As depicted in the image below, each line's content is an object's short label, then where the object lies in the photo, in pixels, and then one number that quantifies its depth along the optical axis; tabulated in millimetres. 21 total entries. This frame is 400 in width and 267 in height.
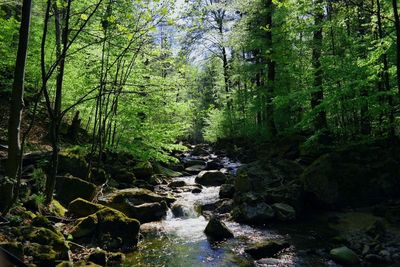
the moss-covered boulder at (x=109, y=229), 9133
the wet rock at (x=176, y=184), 17891
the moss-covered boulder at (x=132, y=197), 12007
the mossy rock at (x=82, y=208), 10242
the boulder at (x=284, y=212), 11508
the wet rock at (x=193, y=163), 24795
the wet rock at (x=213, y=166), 23305
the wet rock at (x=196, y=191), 16631
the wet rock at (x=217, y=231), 10461
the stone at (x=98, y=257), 7956
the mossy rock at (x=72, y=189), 11503
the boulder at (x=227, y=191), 14891
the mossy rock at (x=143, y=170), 18031
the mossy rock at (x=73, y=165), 13562
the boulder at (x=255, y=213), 11562
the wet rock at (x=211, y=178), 18656
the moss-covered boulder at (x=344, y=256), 8156
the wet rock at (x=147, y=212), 12224
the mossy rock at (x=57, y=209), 9952
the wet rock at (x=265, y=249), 8844
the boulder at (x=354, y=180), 11727
